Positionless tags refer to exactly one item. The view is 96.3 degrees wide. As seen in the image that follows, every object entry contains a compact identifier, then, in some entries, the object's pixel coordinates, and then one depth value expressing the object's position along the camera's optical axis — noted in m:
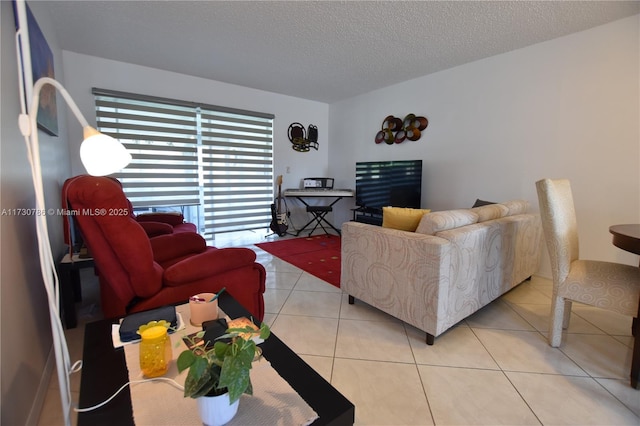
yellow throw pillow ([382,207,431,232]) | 1.88
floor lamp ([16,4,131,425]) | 0.71
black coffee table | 0.72
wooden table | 1.40
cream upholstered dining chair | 1.53
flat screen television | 3.72
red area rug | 3.01
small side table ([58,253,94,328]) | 1.83
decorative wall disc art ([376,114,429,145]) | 3.83
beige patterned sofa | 1.65
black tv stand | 4.13
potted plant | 0.63
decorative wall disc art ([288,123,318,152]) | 4.88
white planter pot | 0.66
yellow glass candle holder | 0.84
